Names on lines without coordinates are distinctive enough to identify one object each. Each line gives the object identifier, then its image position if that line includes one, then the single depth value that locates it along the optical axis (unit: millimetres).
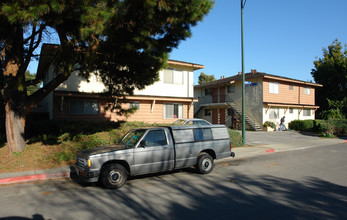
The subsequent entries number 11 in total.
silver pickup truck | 6250
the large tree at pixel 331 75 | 31389
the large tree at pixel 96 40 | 6773
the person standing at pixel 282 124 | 24788
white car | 15911
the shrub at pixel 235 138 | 13797
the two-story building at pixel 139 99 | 15625
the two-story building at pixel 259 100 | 25672
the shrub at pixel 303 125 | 24781
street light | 13492
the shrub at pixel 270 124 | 24780
